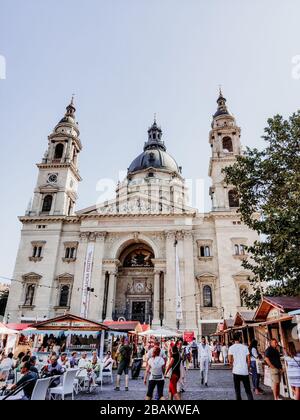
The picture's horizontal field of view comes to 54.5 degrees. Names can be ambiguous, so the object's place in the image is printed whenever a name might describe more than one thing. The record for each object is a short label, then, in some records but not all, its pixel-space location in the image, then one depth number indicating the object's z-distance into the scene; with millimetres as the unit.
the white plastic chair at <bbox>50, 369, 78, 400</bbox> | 8377
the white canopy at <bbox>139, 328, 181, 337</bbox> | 19216
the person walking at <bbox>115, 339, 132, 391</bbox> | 11107
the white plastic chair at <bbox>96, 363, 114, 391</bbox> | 11732
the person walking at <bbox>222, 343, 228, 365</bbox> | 21084
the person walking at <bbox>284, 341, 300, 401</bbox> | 7325
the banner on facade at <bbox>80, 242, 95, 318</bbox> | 29384
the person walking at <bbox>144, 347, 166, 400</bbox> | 6855
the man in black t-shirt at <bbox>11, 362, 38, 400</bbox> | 6699
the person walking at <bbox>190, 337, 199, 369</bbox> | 20394
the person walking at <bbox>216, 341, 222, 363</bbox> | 23909
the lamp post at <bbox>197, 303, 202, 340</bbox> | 28148
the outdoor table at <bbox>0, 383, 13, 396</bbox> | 7753
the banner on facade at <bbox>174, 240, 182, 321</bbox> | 28688
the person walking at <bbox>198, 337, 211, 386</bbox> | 11375
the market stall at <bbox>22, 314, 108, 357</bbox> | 13938
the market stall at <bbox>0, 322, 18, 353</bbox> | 21219
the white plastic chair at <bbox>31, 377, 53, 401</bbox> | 6432
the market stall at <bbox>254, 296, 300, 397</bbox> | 8641
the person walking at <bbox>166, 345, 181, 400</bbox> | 7402
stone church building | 30000
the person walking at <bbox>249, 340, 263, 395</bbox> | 9625
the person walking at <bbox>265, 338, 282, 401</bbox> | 7855
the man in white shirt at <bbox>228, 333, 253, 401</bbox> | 7223
